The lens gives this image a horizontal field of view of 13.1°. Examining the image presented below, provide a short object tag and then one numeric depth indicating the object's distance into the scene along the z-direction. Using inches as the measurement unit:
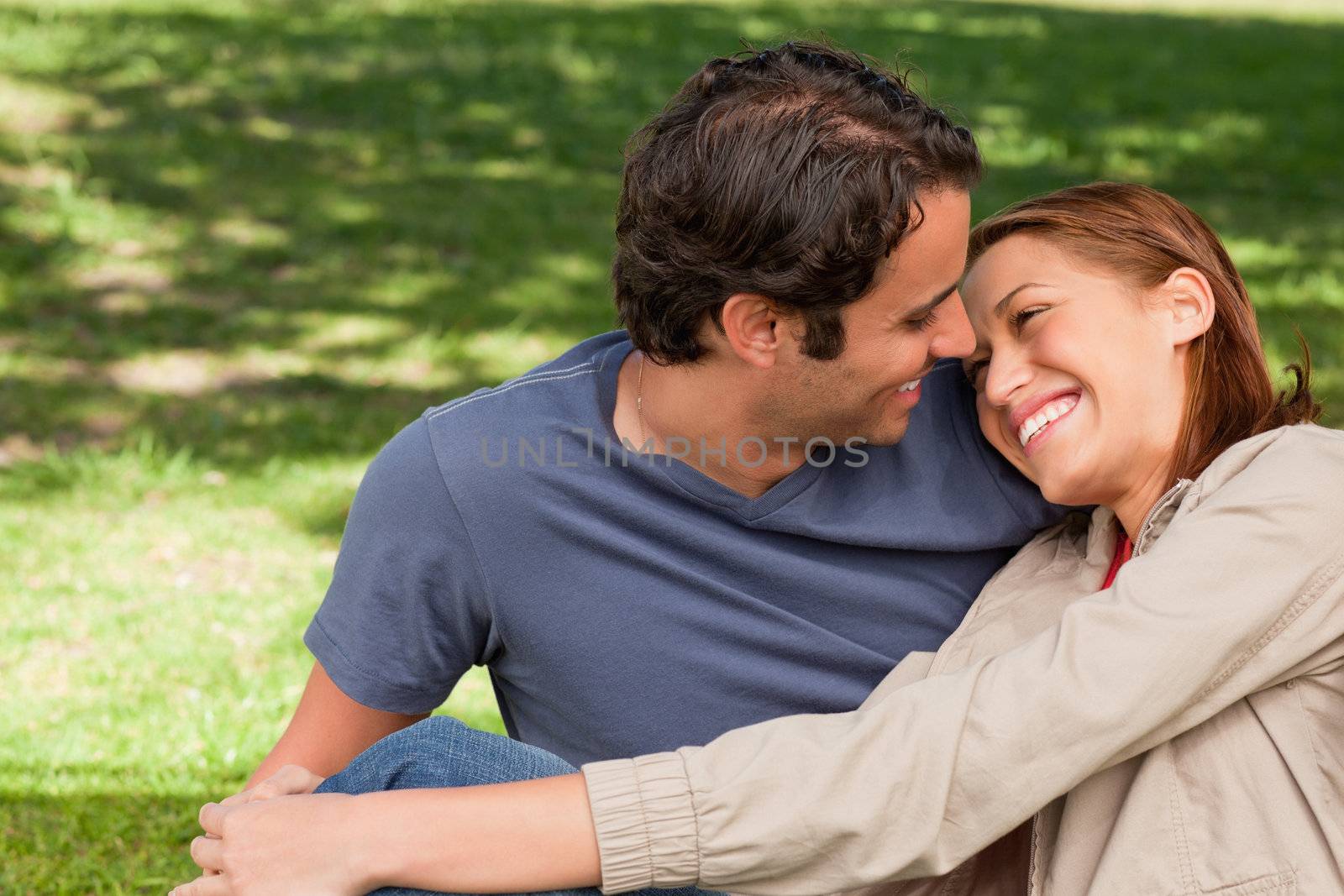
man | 175.2
